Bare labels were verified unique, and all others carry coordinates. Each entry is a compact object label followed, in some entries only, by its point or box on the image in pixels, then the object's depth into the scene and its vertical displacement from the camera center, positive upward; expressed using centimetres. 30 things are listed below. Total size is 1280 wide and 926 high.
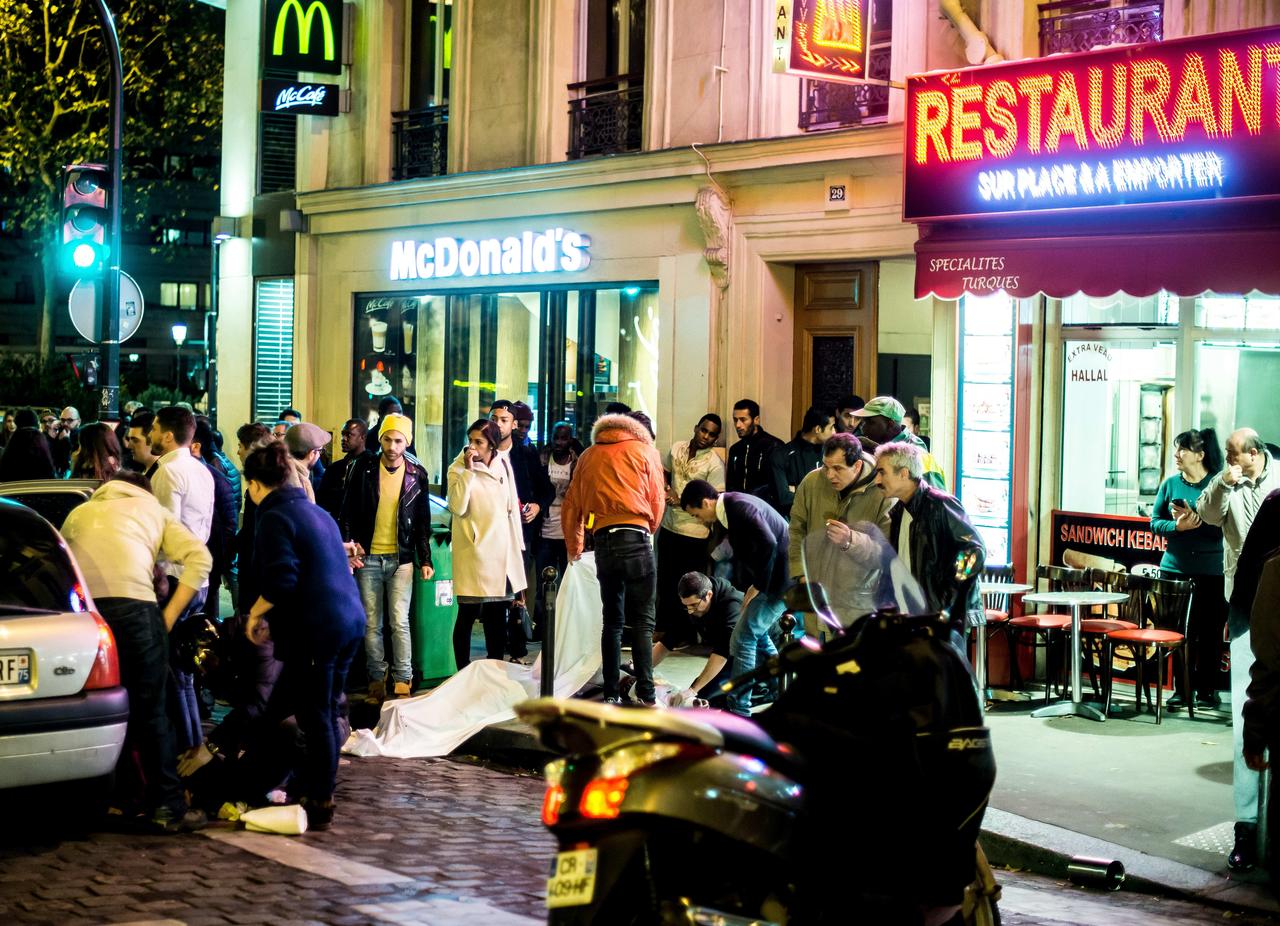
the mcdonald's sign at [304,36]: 1909 +463
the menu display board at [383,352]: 1919 +85
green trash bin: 1149 -140
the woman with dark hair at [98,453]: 1018 -22
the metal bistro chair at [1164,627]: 1028 -125
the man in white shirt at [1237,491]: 1012 -35
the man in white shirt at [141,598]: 754 -85
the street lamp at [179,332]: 4562 +254
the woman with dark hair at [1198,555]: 1064 -80
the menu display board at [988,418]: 1203 +11
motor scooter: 409 -99
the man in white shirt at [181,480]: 961 -36
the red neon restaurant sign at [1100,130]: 1000 +203
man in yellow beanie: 1114 -78
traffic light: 1468 +179
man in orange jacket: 1031 -71
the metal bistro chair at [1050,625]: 1069 -127
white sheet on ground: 975 -171
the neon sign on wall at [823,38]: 1245 +306
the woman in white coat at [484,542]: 1150 -85
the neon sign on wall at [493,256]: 1642 +182
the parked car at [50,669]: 700 -112
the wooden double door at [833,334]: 1417 +86
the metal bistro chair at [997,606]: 1077 -122
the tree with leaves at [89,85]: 3747 +808
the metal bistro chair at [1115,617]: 1062 -125
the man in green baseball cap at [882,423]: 1087 +5
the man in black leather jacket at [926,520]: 796 -44
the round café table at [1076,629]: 1025 -125
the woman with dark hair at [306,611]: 750 -89
